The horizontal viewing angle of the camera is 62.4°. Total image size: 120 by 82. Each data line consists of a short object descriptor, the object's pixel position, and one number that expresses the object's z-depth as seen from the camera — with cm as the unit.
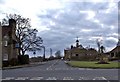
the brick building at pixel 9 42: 2268
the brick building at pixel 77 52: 4758
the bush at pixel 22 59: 2399
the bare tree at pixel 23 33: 2694
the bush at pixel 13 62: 2145
